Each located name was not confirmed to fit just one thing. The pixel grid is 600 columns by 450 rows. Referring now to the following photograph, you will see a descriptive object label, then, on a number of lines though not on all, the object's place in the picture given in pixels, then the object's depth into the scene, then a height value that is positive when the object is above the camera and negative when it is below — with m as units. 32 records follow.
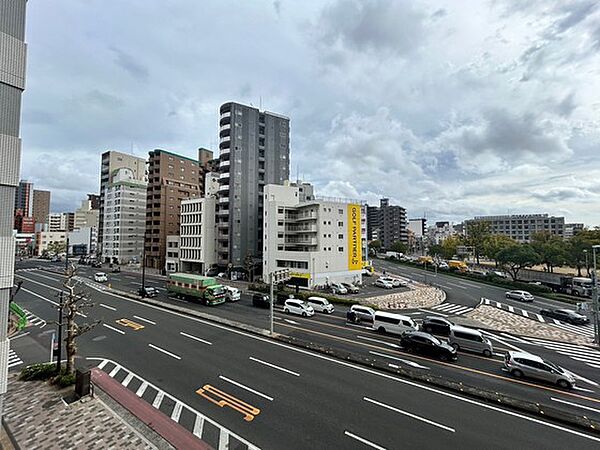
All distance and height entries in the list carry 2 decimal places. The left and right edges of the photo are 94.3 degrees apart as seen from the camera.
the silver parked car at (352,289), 50.25 -9.03
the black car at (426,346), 20.97 -8.28
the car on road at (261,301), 36.88 -8.22
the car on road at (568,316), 36.28 -10.33
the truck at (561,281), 50.06 -8.69
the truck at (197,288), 36.94 -6.77
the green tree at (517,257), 58.97 -3.98
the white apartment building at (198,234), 64.12 +1.25
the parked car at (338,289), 48.39 -8.69
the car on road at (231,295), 40.66 -8.15
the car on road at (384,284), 56.09 -9.10
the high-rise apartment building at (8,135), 9.95 +3.82
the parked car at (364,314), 30.27 -8.16
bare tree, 16.17 -5.35
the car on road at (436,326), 27.05 -8.59
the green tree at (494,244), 71.19 -1.44
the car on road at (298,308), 33.12 -8.31
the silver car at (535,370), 17.64 -8.58
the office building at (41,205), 174.62 +21.88
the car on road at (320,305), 35.28 -8.37
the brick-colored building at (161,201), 77.88 +10.81
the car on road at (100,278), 54.81 -7.64
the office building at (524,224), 143.88 +7.76
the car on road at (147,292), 40.41 -7.85
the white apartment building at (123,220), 89.06 +6.36
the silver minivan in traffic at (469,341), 22.75 -8.55
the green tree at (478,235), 81.19 +1.14
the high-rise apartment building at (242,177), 62.69 +14.58
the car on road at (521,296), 47.44 -9.83
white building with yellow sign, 52.50 +0.42
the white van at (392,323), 26.34 -8.13
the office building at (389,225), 152.88 +7.71
